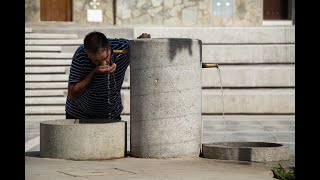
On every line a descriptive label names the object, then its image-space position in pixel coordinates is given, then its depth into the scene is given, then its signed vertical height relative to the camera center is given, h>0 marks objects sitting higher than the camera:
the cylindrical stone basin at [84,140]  10.29 -0.56
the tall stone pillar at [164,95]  10.48 -0.14
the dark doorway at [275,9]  31.09 +2.06
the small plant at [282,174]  8.60 -0.75
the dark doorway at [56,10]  29.26 +1.91
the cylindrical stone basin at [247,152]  10.53 -0.70
